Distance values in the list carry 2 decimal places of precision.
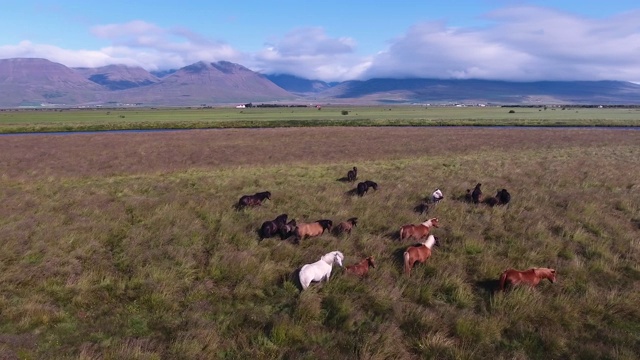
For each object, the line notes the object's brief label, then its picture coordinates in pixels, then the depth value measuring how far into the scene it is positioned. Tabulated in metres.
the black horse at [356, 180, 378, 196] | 17.52
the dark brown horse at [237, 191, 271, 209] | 15.06
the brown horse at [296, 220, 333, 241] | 11.71
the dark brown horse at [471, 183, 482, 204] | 15.65
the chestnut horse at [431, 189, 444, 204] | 15.79
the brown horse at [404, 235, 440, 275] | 9.76
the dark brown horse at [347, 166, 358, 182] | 21.23
